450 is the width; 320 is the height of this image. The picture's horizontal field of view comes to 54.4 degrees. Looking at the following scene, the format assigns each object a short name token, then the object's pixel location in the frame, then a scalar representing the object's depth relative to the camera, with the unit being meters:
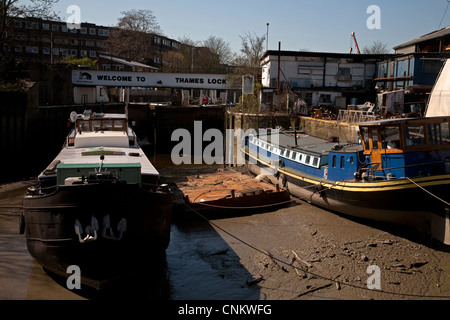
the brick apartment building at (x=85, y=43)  74.50
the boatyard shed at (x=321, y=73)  37.78
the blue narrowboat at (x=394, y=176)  12.98
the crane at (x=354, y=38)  55.65
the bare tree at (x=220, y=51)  72.61
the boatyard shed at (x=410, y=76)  28.73
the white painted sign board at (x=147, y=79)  36.91
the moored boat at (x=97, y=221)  8.91
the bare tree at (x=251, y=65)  40.03
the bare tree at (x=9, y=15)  25.44
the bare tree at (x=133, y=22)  68.50
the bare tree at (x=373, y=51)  67.41
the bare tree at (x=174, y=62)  61.44
